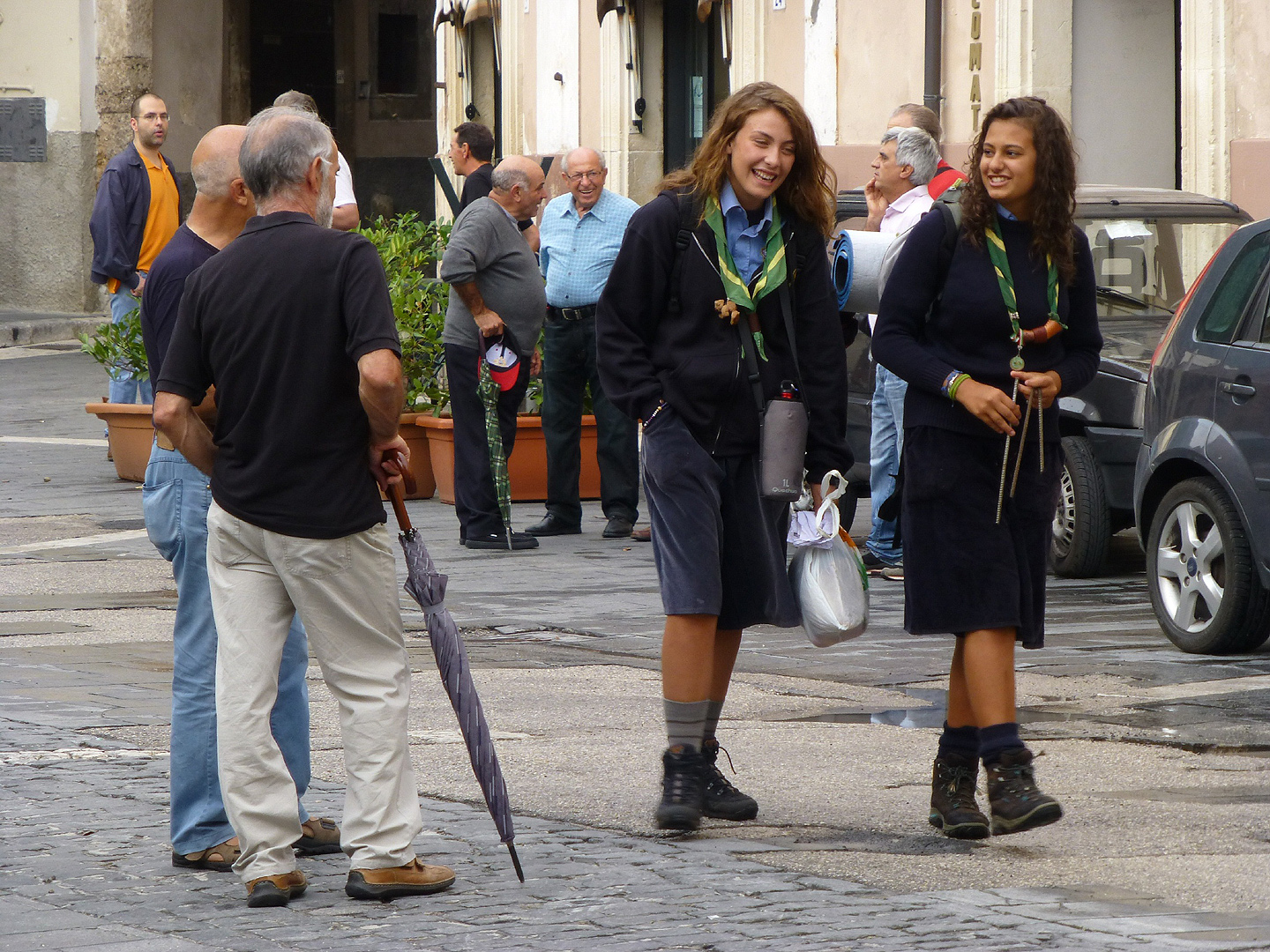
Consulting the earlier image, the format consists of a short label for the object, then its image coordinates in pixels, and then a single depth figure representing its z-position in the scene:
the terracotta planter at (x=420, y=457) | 25.90
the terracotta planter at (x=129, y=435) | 27.17
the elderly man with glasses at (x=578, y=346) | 22.96
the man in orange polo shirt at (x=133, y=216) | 28.20
